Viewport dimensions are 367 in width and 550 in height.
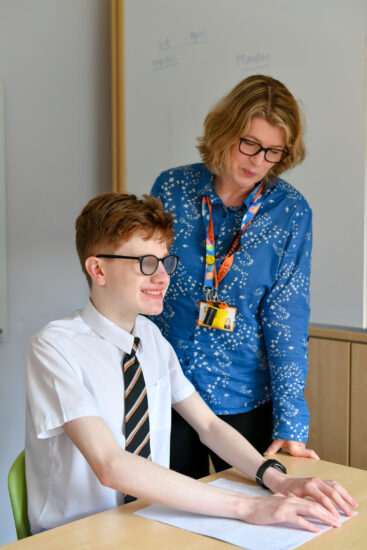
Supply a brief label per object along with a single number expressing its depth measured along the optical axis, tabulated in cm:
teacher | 174
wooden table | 109
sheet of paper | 110
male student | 121
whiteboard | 222
